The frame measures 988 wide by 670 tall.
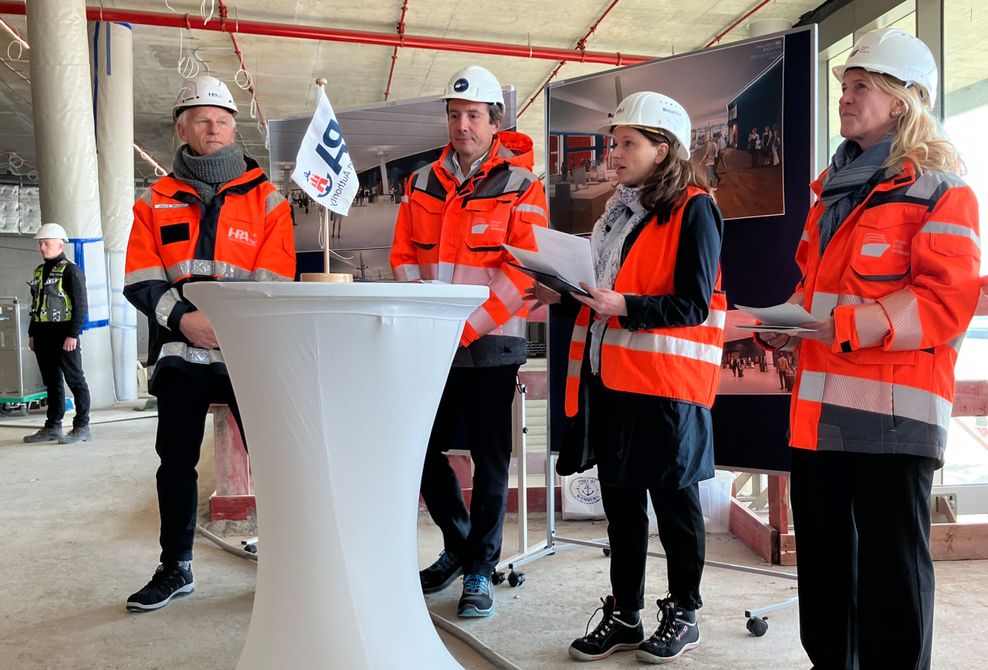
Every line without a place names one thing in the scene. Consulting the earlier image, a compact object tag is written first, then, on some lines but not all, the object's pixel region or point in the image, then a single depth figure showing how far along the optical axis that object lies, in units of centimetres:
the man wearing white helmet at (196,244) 248
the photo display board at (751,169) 271
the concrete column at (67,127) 769
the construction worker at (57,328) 634
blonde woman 156
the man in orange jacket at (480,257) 253
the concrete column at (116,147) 911
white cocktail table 149
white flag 178
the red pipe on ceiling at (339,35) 818
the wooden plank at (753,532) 322
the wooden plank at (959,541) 319
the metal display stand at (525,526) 319
